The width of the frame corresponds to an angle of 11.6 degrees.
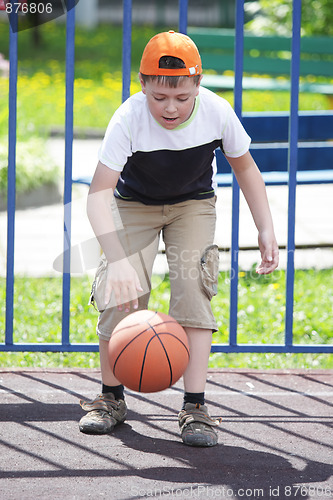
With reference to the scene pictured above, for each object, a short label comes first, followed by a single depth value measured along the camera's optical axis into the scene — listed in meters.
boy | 5.99
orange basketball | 5.85
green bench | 20.71
